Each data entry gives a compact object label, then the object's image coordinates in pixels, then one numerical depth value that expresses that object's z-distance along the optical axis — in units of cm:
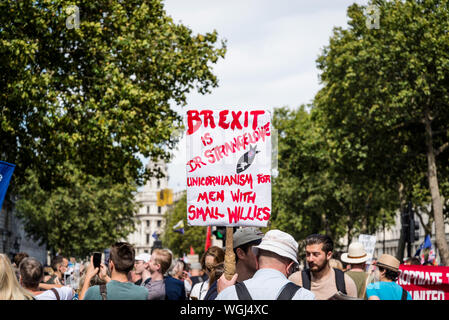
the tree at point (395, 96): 2992
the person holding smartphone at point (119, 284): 679
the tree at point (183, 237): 11681
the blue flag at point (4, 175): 772
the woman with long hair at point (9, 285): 537
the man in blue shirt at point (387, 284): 798
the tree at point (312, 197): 4831
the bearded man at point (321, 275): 754
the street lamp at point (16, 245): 5416
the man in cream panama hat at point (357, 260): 902
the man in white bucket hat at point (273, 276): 485
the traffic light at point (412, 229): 2223
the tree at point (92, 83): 2200
